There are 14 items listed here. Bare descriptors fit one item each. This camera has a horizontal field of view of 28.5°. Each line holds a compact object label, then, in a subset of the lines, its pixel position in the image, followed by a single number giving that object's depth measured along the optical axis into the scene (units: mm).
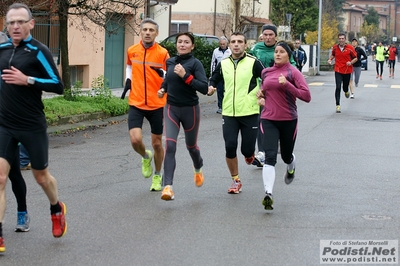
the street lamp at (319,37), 43819
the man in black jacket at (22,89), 6344
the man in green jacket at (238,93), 8891
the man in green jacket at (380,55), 39594
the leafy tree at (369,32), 116562
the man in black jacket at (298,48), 30316
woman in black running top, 8533
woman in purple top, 8188
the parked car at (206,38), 29589
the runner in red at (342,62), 19547
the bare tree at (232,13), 48031
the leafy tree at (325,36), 58091
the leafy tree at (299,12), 62000
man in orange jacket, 8992
